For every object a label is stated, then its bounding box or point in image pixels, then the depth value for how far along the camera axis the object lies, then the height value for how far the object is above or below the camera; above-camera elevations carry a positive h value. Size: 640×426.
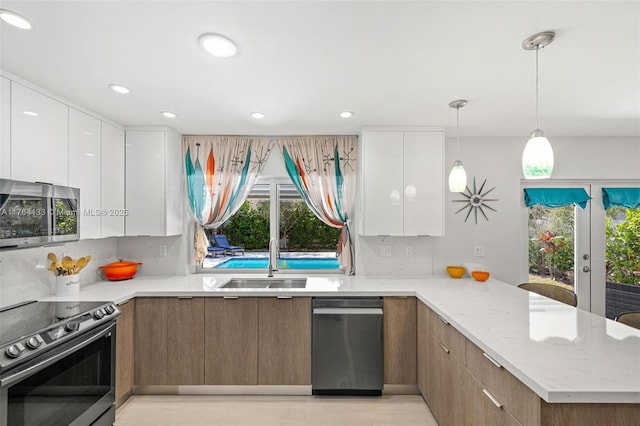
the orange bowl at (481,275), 2.85 -0.54
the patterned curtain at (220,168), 3.25 +0.51
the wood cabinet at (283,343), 2.54 -1.03
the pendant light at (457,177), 2.36 +0.30
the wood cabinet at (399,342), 2.56 -1.03
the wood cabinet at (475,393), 1.08 -0.79
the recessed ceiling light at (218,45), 1.46 +0.84
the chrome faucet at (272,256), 3.18 -0.41
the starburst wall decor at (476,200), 3.25 +0.18
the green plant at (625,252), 3.26 -0.37
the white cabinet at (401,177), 2.92 +0.37
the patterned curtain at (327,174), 3.25 +0.45
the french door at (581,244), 3.27 -0.29
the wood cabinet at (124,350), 2.33 -1.03
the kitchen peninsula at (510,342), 1.08 -0.60
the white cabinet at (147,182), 2.90 +0.32
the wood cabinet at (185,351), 2.54 -1.10
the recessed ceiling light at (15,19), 1.30 +0.85
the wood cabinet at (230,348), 2.54 -1.07
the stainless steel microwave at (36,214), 1.67 +0.02
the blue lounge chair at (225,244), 3.41 -0.30
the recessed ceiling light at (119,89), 2.04 +0.85
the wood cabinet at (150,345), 2.53 -1.05
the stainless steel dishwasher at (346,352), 2.52 -1.09
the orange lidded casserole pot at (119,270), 2.84 -0.49
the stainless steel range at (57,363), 1.45 -0.79
